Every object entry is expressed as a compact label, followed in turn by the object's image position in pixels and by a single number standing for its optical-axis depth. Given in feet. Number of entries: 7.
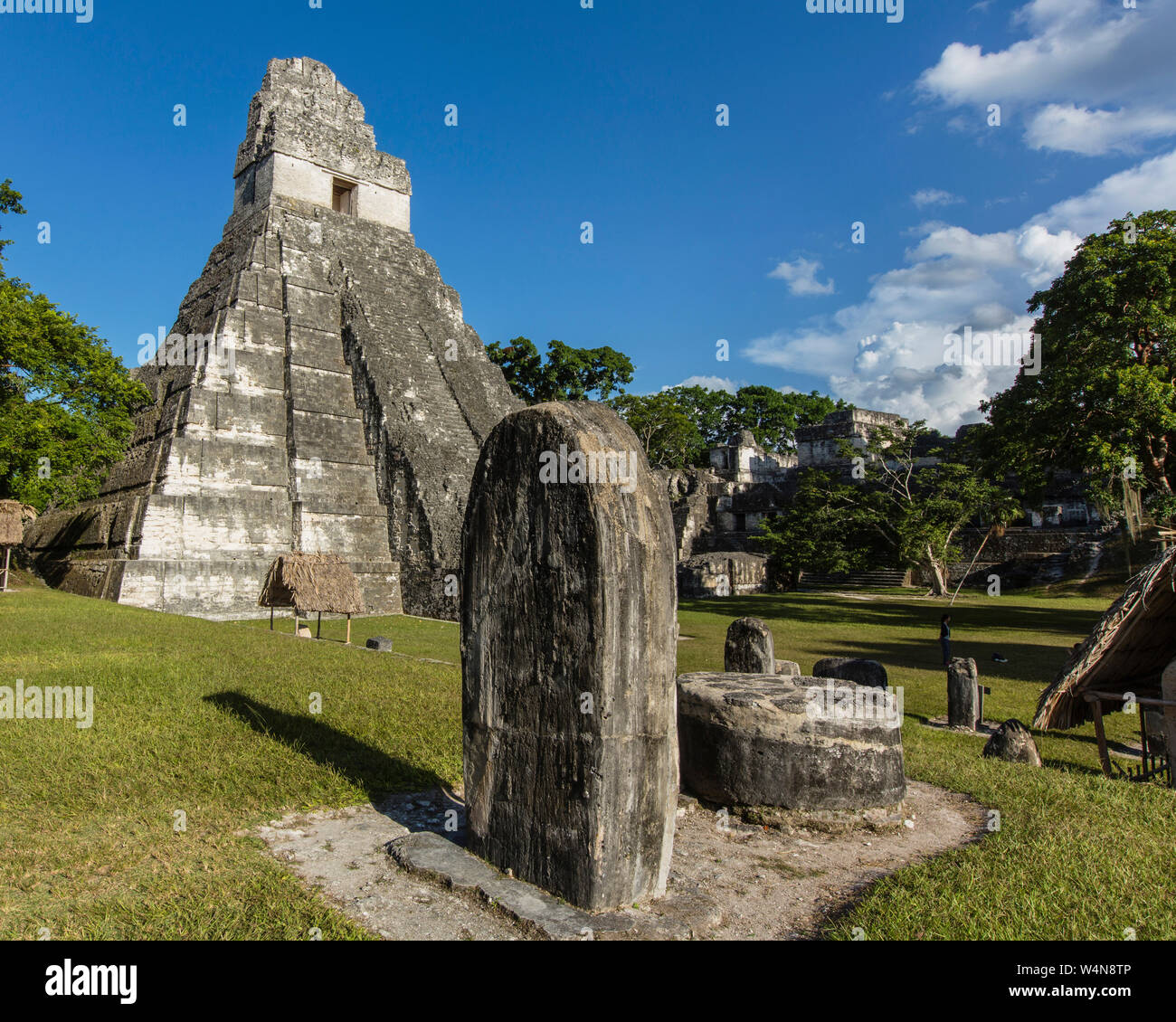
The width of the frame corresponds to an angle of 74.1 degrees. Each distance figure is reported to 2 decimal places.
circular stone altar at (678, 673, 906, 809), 15.58
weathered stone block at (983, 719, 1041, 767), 21.42
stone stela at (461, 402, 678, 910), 10.80
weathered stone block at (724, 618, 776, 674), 23.17
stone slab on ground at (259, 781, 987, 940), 10.48
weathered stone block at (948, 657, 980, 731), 27.14
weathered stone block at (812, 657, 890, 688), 26.81
